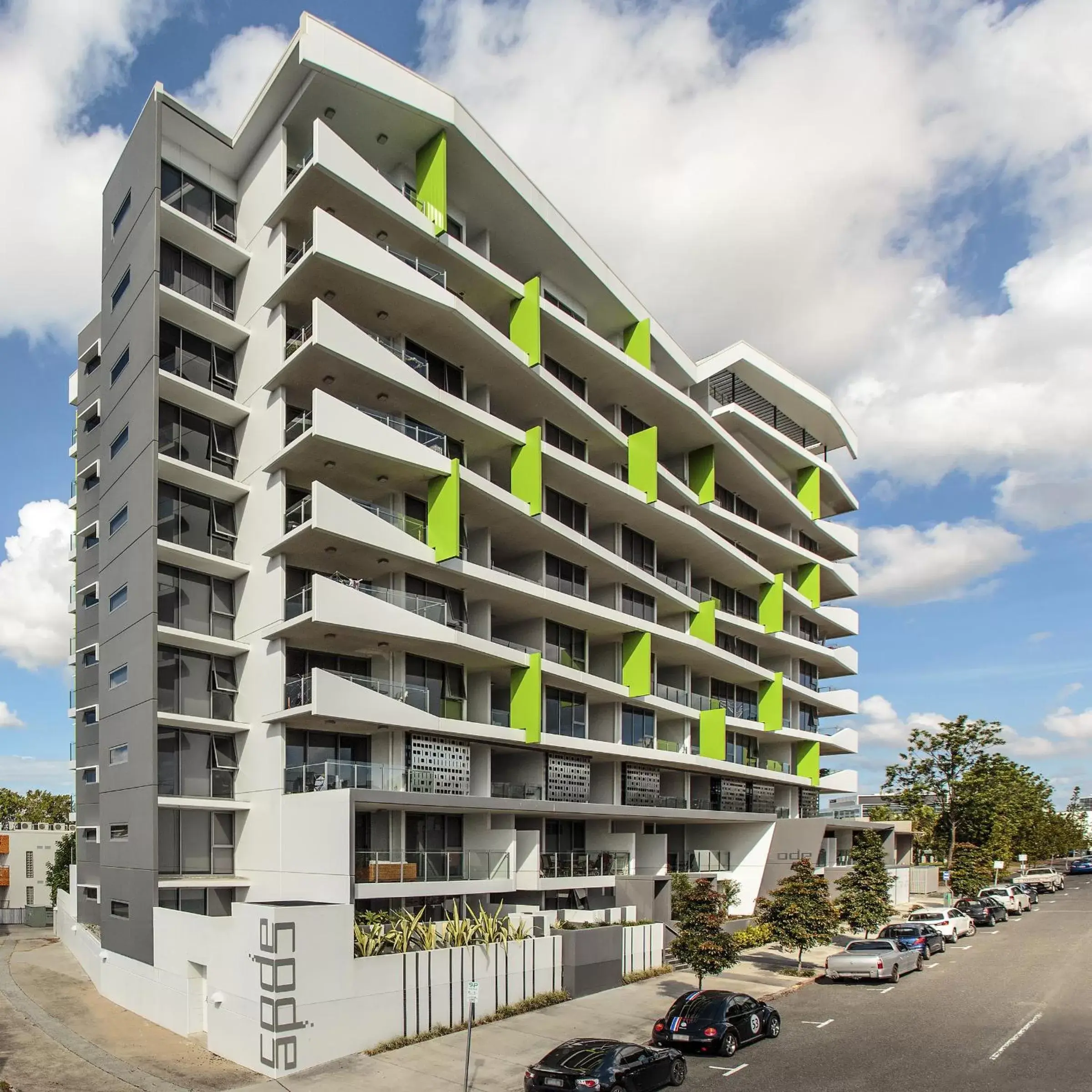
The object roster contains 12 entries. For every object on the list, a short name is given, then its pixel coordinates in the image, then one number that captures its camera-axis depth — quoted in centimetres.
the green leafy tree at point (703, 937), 3091
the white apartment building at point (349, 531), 3234
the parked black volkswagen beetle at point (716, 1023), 2472
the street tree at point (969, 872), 5931
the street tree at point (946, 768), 7406
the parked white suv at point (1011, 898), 5719
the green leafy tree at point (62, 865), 5869
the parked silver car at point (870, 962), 3428
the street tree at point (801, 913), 3541
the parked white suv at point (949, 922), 4528
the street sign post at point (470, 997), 2034
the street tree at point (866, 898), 4159
